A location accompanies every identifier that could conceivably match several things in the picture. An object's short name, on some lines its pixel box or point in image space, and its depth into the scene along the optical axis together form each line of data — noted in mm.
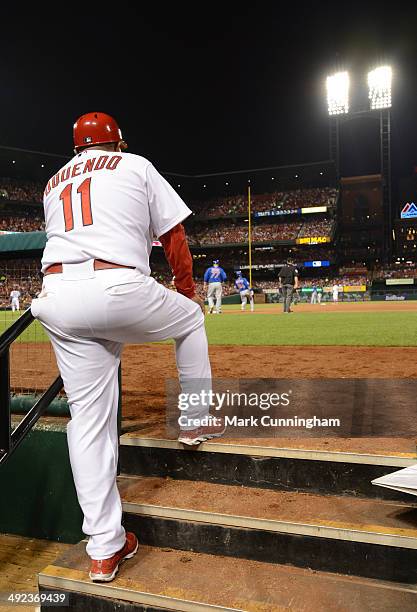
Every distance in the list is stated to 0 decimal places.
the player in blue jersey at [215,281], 15797
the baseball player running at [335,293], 30525
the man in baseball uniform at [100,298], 1870
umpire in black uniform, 16328
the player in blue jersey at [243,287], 19870
